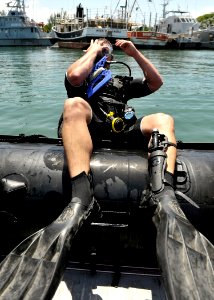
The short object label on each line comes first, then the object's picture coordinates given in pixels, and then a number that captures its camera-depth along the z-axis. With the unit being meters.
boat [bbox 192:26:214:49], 43.75
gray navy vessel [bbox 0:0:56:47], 53.31
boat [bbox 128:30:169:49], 42.06
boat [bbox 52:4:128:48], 44.78
